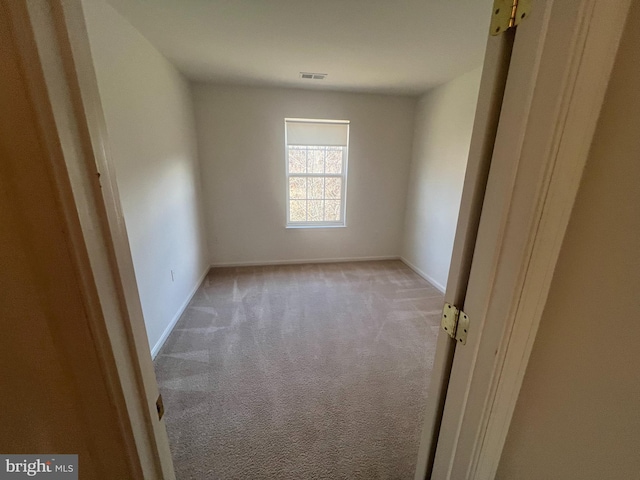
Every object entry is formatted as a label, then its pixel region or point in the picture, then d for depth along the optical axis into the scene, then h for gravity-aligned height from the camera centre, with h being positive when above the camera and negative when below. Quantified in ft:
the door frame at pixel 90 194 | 1.20 -0.18
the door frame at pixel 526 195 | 1.44 -0.18
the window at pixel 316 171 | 12.13 -0.34
